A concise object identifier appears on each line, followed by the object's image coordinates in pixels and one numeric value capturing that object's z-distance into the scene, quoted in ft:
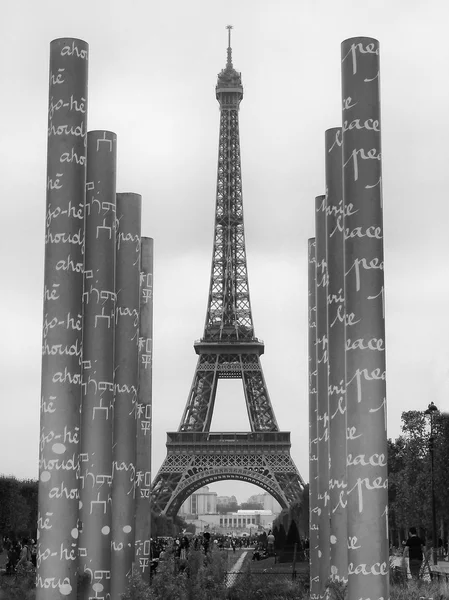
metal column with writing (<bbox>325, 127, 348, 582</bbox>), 63.05
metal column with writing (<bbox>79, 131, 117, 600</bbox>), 64.03
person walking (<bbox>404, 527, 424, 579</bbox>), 81.87
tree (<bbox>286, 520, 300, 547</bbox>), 183.48
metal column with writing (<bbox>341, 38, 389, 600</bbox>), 48.03
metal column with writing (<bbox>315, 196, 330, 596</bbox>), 73.67
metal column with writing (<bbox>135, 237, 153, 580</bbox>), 85.90
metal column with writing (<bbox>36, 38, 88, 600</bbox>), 55.21
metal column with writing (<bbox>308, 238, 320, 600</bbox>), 80.18
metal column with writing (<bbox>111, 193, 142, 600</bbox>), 70.79
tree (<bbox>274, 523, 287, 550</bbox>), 191.35
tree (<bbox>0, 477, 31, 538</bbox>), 243.81
